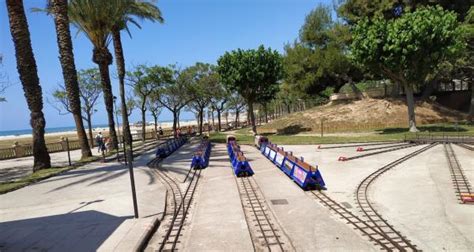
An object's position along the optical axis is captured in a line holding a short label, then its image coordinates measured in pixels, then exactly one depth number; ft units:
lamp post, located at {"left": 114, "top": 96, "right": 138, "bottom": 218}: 33.59
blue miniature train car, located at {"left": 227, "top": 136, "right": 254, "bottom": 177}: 55.62
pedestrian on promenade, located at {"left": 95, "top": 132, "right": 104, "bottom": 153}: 89.97
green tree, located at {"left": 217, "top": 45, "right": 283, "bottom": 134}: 123.54
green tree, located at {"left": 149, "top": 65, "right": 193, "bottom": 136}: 137.90
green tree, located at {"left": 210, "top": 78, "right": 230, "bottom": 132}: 164.29
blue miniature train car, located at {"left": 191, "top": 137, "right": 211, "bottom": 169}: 63.87
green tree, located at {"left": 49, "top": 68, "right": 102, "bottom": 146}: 147.02
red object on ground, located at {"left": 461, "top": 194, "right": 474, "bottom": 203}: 36.29
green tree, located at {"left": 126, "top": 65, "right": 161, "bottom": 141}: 136.36
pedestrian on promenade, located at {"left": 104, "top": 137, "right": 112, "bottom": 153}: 101.56
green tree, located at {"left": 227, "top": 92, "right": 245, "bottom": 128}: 206.34
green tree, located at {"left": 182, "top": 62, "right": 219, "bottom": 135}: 156.15
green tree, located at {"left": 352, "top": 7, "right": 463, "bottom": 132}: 92.73
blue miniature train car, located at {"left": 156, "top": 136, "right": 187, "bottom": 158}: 80.84
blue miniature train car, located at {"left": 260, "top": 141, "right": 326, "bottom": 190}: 45.27
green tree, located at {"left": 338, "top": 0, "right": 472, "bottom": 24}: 130.72
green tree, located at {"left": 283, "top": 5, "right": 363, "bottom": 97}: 153.89
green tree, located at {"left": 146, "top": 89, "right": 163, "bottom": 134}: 165.49
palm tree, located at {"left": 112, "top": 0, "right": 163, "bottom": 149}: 98.32
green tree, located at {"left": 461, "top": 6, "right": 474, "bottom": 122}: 109.50
